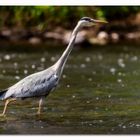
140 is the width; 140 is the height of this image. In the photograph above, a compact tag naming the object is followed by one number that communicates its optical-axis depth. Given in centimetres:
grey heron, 1550
